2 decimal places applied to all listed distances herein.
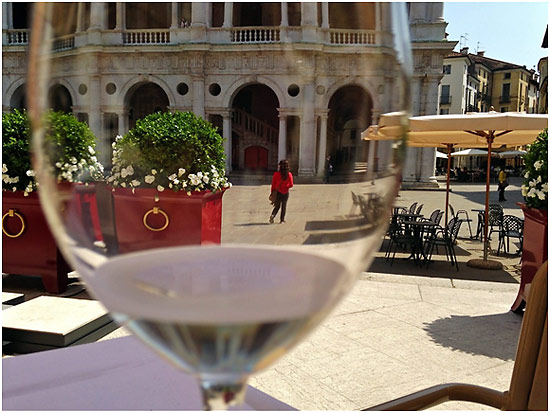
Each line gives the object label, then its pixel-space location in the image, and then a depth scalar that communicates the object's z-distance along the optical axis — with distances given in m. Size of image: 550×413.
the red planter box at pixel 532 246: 4.31
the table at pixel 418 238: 6.74
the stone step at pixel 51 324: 2.57
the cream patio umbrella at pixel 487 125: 6.73
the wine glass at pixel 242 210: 0.31
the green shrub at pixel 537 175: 4.39
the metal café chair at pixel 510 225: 7.76
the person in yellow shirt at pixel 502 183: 17.41
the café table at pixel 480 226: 9.25
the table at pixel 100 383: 0.82
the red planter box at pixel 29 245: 4.51
